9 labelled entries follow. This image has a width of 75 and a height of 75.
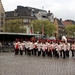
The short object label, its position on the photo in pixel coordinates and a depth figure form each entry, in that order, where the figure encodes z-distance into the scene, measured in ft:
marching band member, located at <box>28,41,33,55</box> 54.12
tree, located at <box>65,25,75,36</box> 176.27
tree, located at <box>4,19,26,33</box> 119.72
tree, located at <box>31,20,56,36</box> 136.89
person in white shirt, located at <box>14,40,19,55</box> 55.17
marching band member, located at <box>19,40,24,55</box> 55.00
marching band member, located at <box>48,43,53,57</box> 50.95
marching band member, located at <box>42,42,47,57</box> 51.49
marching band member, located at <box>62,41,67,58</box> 48.30
